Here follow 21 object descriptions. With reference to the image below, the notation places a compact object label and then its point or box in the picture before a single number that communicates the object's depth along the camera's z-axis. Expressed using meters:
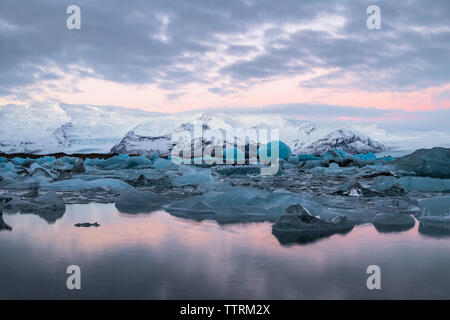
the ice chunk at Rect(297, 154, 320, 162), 25.09
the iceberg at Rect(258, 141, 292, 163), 24.34
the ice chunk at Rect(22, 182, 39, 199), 6.87
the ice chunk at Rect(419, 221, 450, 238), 3.74
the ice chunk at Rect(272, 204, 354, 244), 3.73
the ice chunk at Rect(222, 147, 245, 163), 26.70
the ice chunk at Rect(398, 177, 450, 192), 8.43
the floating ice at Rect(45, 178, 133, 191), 8.34
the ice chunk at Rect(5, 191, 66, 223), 5.19
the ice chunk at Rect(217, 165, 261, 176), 15.04
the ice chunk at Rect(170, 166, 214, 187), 9.82
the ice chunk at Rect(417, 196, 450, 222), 4.50
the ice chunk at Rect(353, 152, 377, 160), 28.54
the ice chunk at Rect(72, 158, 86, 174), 14.74
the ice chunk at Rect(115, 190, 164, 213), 5.91
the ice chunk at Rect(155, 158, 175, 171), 17.09
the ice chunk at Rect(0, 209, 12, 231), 3.92
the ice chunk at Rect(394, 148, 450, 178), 11.15
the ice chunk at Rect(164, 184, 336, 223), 4.86
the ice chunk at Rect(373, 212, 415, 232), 4.16
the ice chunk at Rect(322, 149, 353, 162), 24.78
